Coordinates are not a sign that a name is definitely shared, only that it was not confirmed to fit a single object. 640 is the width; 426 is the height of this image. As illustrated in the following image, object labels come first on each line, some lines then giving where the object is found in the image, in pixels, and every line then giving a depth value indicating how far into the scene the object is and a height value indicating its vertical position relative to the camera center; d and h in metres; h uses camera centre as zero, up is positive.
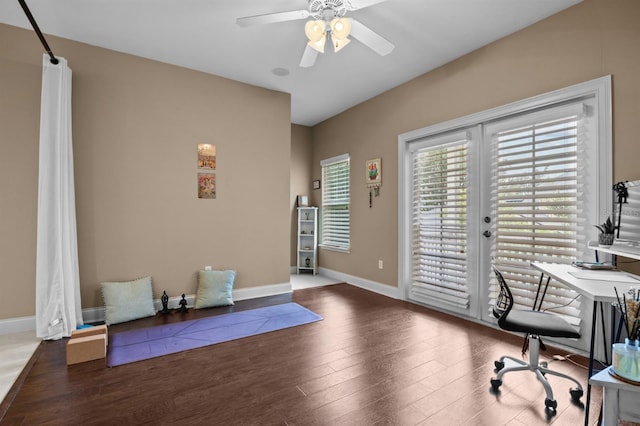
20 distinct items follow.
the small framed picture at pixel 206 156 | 3.88 +0.73
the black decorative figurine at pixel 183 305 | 3.59 -1.08
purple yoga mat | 2.54 -1.16
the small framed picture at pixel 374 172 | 4.48 +0.61
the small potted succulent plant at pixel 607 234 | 2.16 -0.15
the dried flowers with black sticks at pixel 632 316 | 1.18 -0.40
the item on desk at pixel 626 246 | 1.91 -0.22
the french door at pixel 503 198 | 2.54 +0.15
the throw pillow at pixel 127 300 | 3.15 -0.92
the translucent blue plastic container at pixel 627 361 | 1.05 -0.52
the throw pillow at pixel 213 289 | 3.71 -0.94
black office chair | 1.87 -0.73
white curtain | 2.76 -0.04
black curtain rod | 2.00 +1.41
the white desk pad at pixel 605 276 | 1.89 -0.41
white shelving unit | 5.93 -0.49
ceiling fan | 2.17 +1.42
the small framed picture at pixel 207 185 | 3.88 +0.36
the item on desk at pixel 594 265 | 2.16 -0.38
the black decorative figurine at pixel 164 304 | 3.51 -1.05
